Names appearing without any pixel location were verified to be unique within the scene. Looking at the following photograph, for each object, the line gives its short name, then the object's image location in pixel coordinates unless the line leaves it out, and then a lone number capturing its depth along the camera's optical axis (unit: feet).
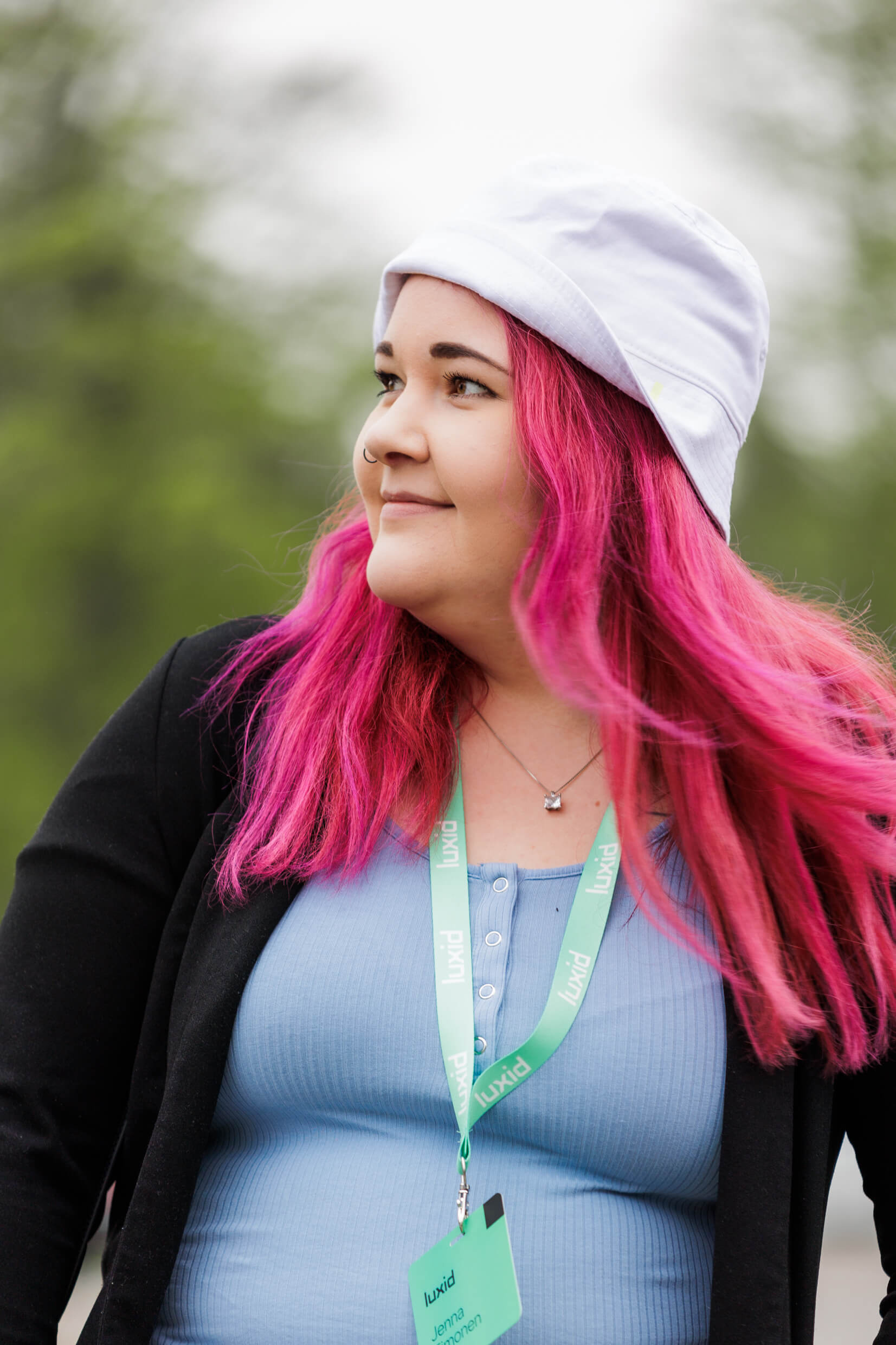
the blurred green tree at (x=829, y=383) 41.34
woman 10.61
